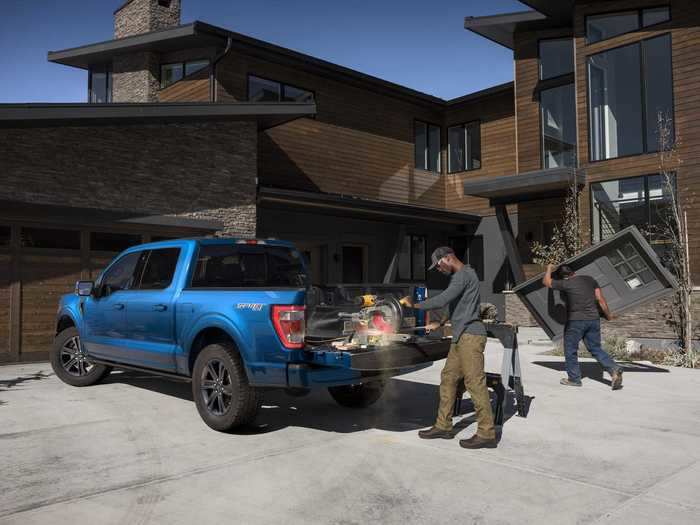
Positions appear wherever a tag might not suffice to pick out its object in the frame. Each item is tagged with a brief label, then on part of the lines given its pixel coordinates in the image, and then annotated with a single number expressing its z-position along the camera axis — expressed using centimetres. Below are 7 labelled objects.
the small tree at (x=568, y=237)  1616
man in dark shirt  913
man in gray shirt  573
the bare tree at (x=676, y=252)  1193
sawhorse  664
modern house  1183
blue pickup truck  568
